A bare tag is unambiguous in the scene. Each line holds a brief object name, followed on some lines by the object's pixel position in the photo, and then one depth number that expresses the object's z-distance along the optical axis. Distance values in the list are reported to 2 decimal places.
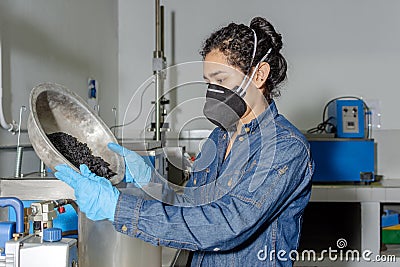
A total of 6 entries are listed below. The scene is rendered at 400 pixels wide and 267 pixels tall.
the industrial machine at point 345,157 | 2.58
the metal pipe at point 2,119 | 1.43
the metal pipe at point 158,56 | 2.26
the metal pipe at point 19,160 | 1.44
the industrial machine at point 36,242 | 0.83
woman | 0.93
